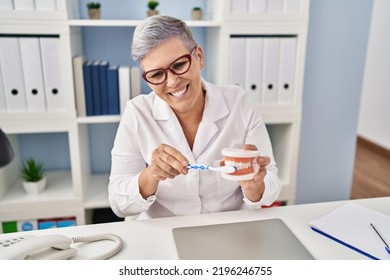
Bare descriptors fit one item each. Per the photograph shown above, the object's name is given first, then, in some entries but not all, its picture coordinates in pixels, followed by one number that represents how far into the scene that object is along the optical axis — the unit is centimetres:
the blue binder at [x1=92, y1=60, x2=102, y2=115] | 169
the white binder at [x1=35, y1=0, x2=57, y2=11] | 152
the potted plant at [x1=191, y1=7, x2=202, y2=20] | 176
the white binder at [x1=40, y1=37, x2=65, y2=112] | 157
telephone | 76
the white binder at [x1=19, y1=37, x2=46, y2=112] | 156
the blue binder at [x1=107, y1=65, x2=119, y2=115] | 171
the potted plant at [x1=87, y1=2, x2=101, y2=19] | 167
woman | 107
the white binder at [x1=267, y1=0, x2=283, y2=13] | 168
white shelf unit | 158
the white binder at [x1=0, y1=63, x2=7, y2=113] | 159
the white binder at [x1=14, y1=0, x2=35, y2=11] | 151
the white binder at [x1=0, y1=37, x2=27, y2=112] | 155
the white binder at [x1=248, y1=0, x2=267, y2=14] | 166
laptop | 85
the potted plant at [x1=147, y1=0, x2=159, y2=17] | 173
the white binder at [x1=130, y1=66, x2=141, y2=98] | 172
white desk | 87
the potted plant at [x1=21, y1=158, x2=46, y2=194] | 178
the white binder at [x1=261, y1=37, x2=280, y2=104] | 171
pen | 86
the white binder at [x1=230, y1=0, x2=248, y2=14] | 164
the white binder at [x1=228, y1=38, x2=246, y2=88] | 168
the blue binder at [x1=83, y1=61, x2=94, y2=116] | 168
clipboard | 87
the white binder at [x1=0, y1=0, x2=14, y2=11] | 150
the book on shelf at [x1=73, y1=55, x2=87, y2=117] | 163
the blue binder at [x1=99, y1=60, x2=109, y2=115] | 171
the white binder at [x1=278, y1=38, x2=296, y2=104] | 173
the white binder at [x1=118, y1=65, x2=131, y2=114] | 171
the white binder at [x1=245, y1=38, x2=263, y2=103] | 169
